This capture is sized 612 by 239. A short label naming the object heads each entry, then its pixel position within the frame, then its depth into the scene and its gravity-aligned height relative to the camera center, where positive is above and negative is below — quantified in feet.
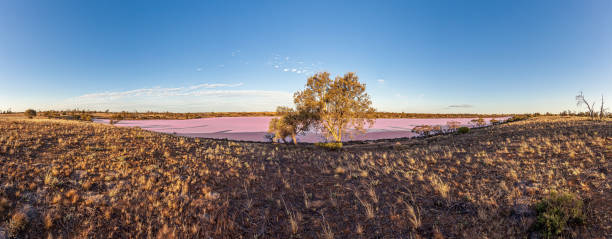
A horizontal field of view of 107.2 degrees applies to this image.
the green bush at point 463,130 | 110.01 -7.62
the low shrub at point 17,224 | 16.25 -8.11
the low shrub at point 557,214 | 15.87 -7.42
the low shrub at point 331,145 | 78.46 -10.85
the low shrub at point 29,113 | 134.62 +1.39
